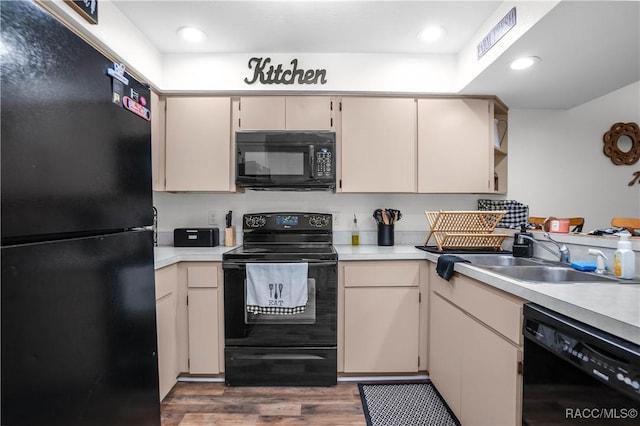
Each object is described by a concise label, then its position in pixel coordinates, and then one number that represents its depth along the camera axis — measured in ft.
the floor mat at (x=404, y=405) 5.25
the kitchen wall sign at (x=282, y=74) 7.06
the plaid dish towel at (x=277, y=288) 6.07
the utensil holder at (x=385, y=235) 7.64
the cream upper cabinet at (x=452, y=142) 7.28
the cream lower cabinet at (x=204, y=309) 6.31
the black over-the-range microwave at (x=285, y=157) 6.88
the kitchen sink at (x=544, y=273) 4.47
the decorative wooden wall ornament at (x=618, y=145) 8.30
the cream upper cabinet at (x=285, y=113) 7.15
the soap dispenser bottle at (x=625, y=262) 3.91
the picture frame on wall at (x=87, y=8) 4.44
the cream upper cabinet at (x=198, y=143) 7.20
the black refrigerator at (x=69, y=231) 1.87
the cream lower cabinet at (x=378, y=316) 6.38
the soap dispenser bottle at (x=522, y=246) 5.78
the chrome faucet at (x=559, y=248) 5.06
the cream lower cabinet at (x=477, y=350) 3.62
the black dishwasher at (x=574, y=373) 2.26
